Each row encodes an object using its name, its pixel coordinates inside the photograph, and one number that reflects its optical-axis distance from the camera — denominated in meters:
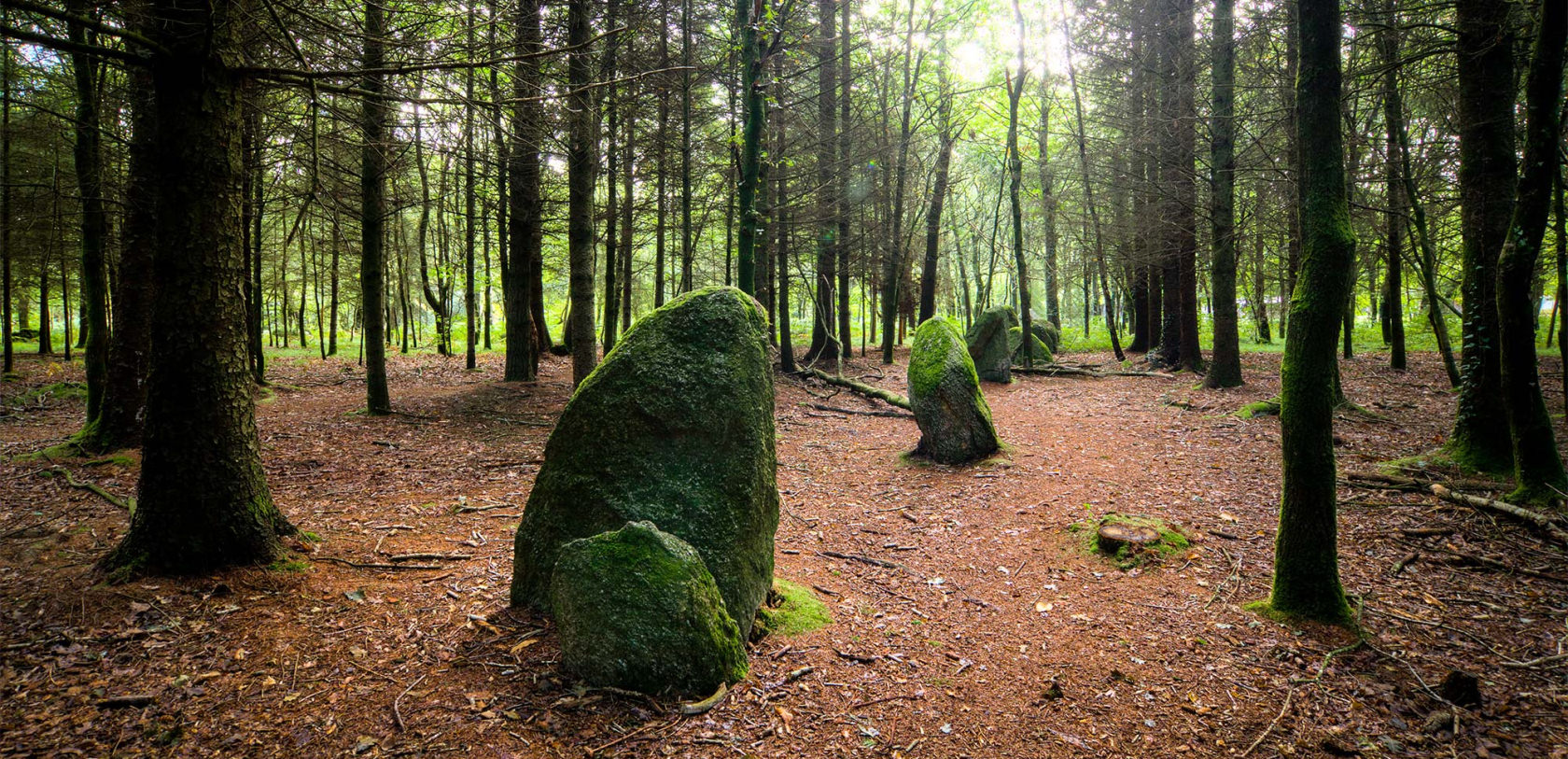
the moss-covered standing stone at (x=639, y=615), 3.04
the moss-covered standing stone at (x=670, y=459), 3.72
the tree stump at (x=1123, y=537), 5.24
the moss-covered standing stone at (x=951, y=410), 8.33
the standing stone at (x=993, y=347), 15.48
